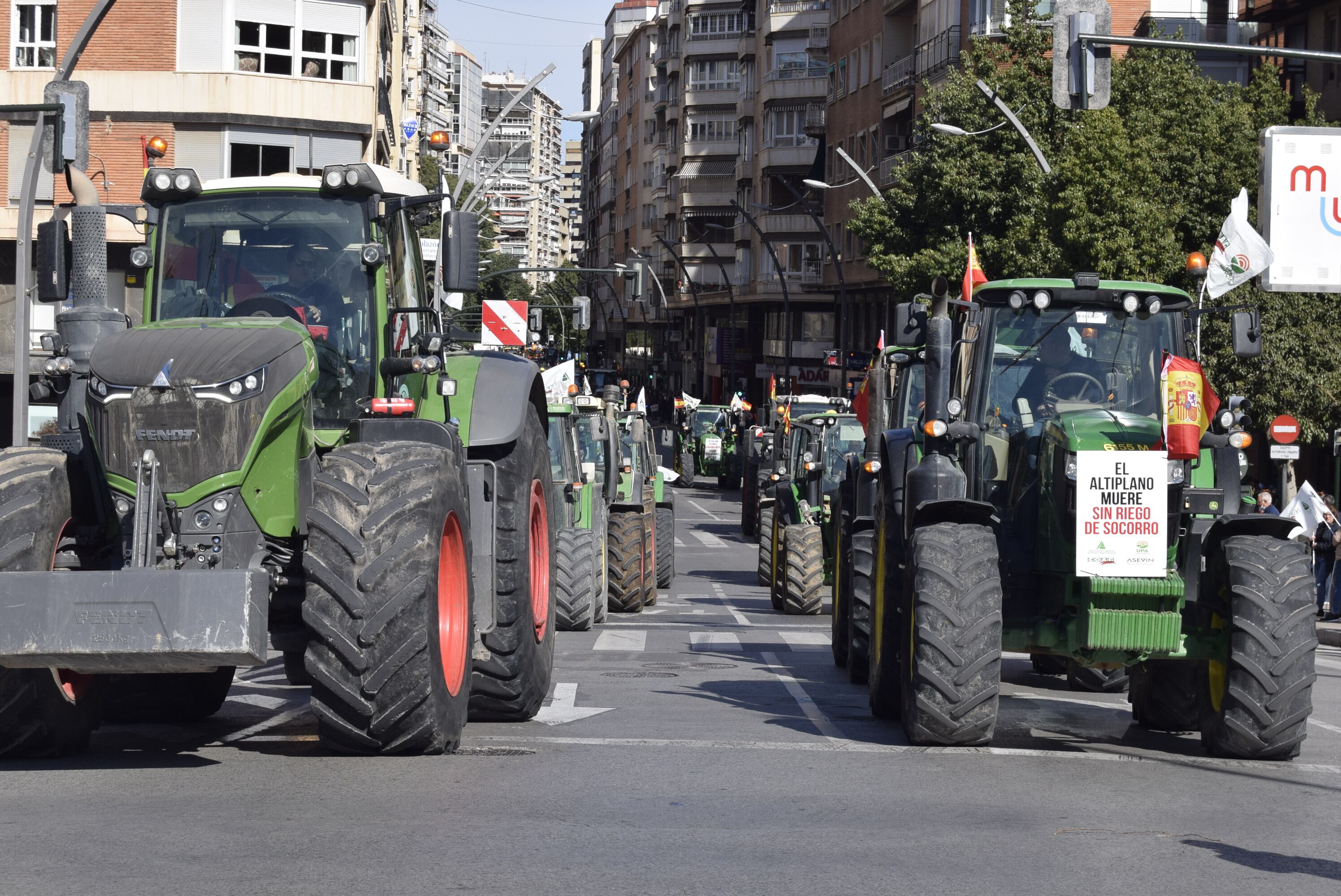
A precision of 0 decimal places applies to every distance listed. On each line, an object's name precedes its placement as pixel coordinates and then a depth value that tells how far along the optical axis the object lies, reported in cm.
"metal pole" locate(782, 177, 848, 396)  5247
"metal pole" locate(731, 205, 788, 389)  5975
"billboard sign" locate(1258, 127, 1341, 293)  2427
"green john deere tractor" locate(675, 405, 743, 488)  5831
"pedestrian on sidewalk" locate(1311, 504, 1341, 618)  2331
